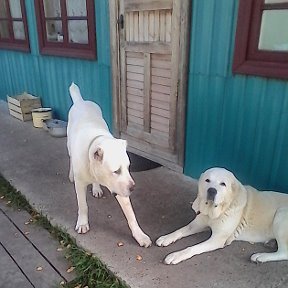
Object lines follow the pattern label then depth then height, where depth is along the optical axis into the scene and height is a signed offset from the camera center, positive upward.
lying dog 2.30 -1.34
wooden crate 5.92 -1.42
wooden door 3.41 -0.58
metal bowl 5.02 -1.53
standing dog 2.22 -0.93
